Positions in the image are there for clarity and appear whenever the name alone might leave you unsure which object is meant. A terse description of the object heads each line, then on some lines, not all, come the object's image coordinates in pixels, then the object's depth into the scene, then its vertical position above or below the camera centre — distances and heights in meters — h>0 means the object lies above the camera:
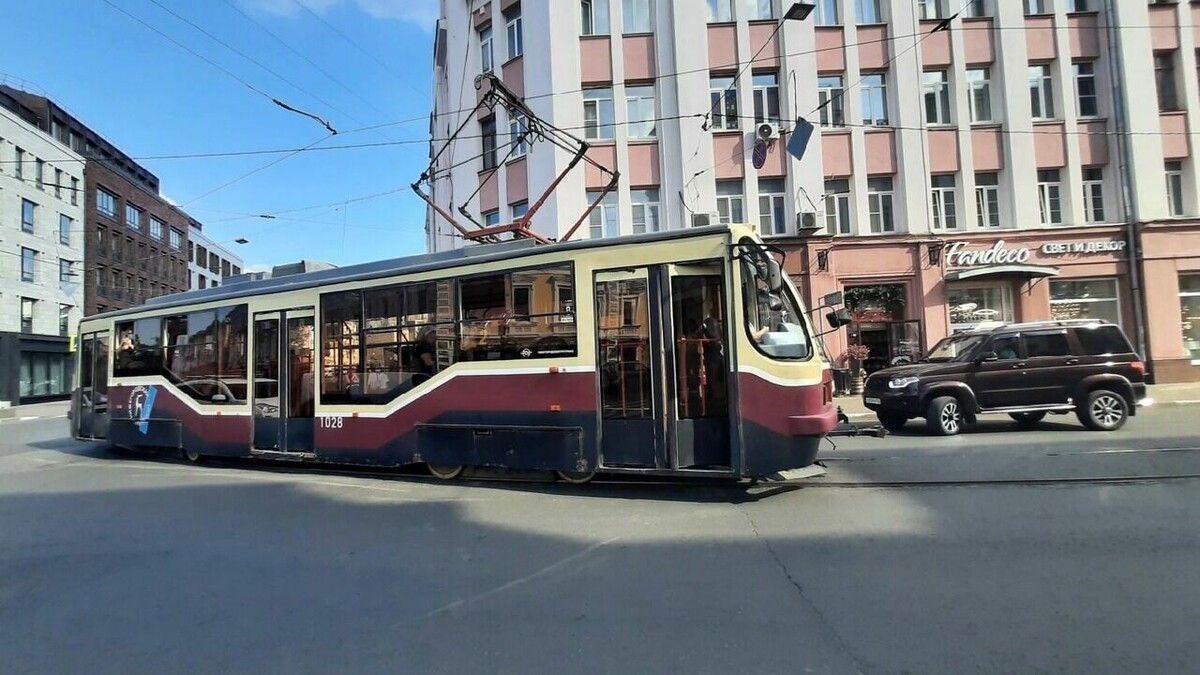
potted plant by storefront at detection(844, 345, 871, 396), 18.75 -0.04
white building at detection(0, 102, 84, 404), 34.75 +7.91
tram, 6.78 +0.14
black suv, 11.46 -0.46
